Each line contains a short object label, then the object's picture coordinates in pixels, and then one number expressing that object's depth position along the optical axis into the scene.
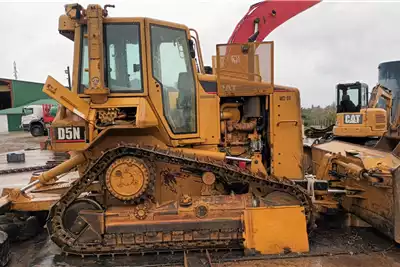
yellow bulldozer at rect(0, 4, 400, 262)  4.73
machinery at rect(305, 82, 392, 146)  12.05
